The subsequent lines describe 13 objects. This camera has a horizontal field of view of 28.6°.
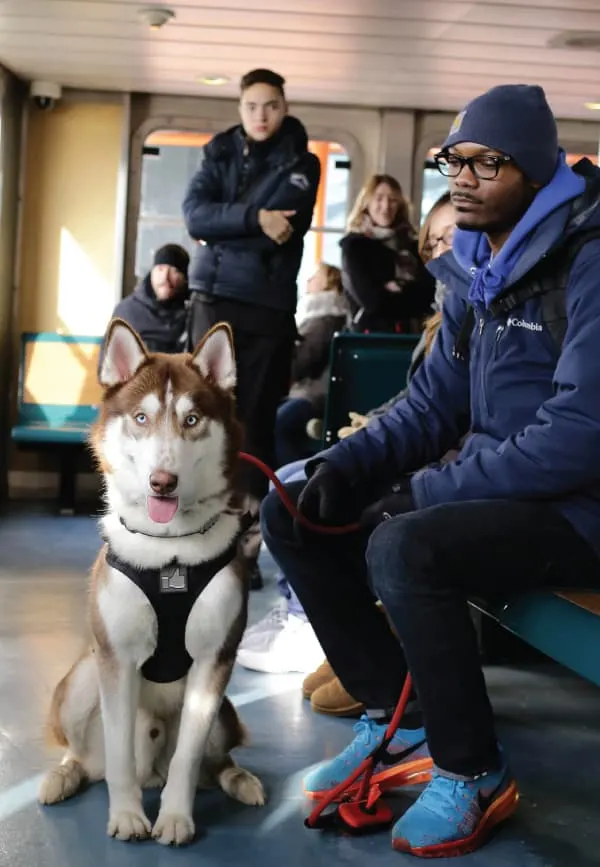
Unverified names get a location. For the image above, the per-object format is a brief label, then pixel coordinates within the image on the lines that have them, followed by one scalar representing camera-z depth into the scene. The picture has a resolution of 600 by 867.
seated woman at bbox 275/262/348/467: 6.36
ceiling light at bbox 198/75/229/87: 7.38
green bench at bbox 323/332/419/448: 4.85
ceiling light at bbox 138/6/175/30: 5.88
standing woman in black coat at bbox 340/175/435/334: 5.51
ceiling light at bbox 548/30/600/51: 5.89
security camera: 7.78
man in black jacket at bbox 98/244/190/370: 7.21
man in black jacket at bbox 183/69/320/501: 4.71
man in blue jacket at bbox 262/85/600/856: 2.30
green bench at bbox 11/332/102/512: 7.97
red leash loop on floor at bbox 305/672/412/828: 2.54
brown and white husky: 2.40
